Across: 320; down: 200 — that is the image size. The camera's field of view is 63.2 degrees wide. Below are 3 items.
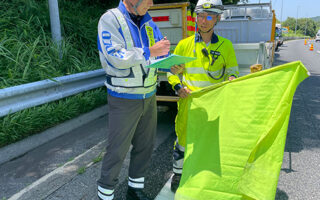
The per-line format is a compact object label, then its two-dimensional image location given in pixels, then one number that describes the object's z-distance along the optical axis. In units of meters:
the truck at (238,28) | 4.03
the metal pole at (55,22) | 4.89
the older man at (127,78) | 2.07
